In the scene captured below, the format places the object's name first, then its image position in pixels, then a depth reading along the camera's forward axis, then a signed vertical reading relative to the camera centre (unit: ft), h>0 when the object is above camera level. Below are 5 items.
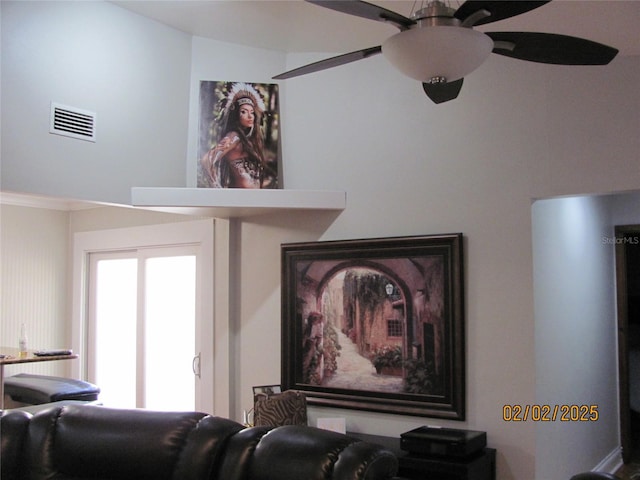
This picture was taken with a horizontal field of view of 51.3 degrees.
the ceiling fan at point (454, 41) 6.58 +2.62
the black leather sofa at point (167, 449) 7.41 -1.94
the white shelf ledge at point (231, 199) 13.43 +1.92
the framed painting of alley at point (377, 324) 12.67 -0.66
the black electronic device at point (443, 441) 11.23 -2.59
